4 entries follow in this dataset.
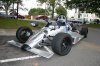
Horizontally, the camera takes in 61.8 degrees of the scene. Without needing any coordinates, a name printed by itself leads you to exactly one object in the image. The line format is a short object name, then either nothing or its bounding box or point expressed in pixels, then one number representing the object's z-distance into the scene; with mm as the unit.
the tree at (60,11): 26940
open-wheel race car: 3038
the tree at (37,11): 33861
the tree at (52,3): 19164
